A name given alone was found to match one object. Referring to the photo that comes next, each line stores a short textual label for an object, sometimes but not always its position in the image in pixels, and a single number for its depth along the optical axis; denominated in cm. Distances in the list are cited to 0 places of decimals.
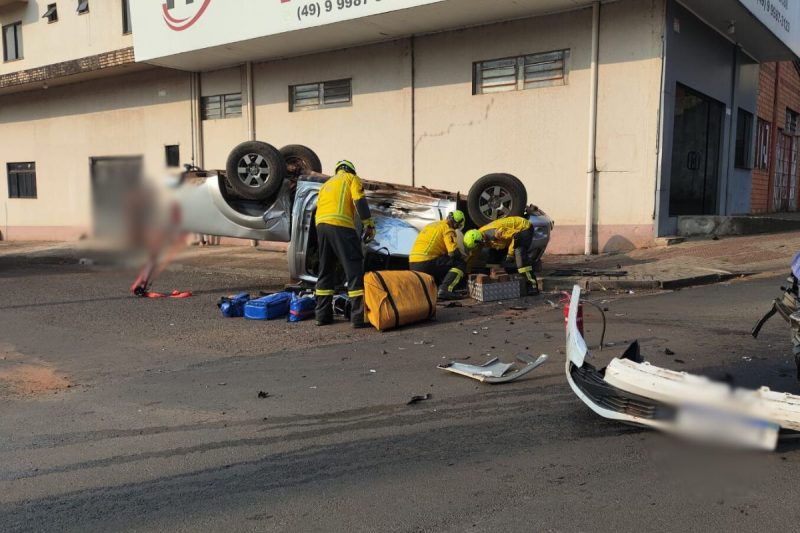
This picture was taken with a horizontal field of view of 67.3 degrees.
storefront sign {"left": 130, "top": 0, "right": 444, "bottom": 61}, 1191
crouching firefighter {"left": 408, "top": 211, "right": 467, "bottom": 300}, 845
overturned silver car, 833
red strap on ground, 948
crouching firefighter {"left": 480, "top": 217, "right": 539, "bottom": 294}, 871
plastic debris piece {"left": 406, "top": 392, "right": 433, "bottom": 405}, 443
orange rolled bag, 674
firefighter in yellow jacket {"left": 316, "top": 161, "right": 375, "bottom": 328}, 711
